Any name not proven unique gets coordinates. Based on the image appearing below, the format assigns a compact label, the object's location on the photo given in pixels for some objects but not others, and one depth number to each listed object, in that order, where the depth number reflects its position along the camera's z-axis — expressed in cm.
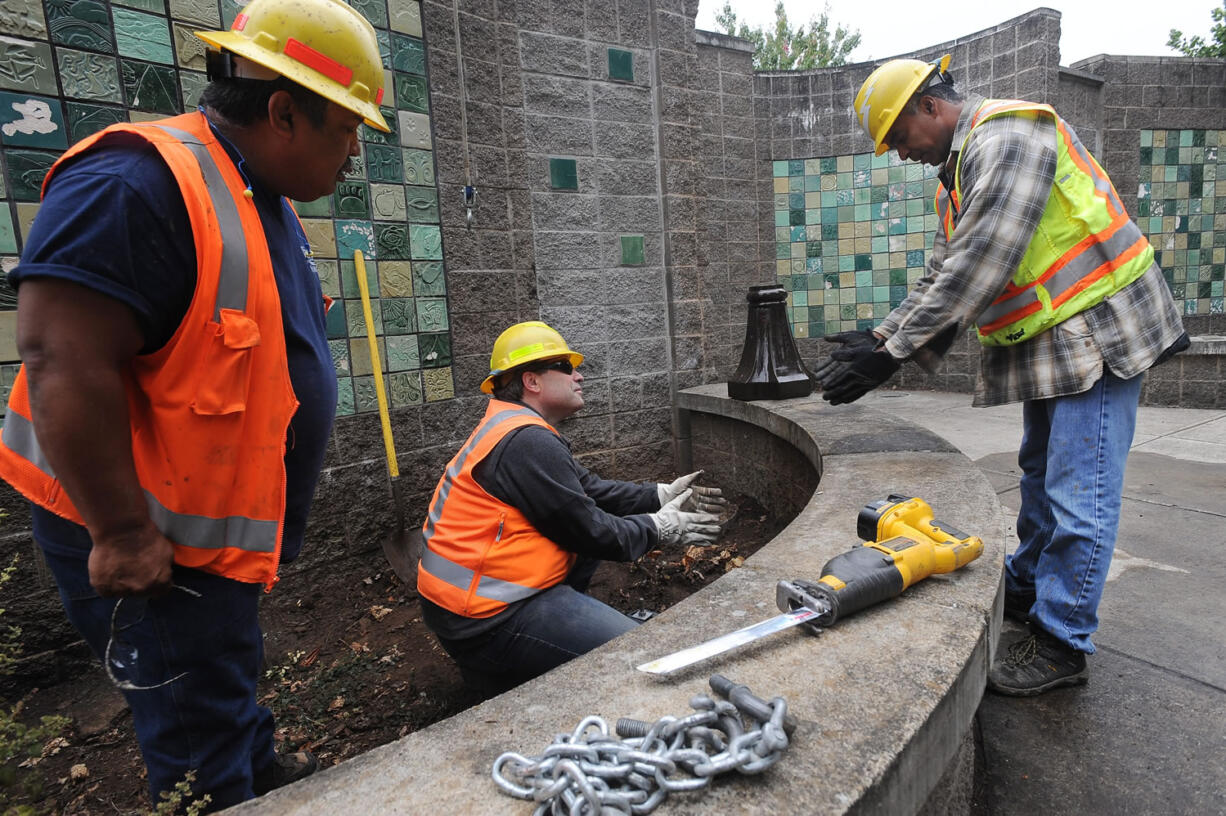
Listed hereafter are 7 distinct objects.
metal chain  91
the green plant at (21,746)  109
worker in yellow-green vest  201
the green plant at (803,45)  3159
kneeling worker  207
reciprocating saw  135
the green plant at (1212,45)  1296
